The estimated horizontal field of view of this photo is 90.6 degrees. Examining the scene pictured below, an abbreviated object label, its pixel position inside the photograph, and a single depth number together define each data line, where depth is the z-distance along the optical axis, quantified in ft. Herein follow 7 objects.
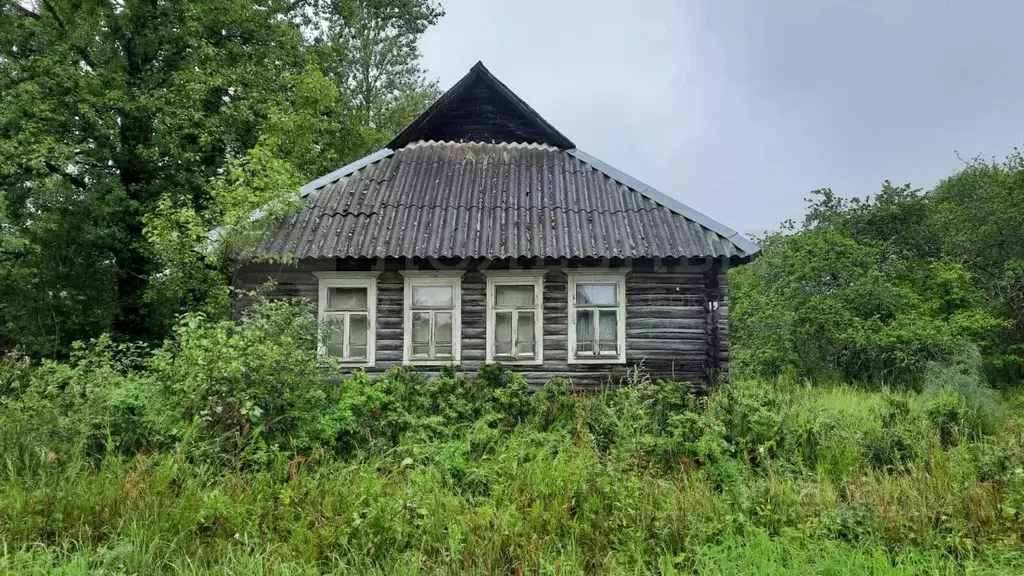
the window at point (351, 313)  29.14
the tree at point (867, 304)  42.83
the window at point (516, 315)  29.58
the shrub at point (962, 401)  21.85
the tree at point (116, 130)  39.42
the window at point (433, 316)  29.40
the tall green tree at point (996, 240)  47.50
